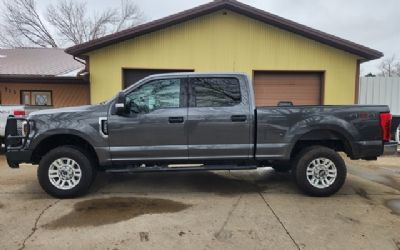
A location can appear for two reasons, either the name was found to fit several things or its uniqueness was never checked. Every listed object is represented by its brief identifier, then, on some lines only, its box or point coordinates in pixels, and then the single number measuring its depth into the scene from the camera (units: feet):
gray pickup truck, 18.53
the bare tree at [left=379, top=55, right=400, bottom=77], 170.23
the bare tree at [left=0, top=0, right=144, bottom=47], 104.01
